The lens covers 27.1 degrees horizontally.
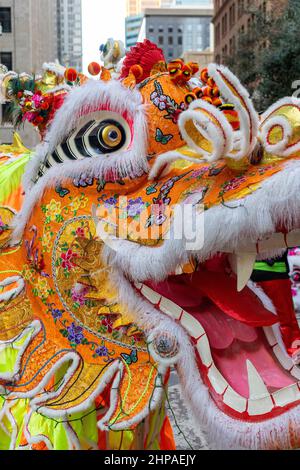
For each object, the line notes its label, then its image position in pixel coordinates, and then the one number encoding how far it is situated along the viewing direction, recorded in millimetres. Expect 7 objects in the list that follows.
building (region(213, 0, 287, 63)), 36438
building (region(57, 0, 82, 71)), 68500
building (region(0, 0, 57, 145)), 26547
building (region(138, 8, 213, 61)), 96594
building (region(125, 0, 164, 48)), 101688
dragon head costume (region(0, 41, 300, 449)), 1515
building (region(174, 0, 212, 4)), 108662
